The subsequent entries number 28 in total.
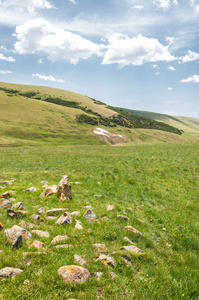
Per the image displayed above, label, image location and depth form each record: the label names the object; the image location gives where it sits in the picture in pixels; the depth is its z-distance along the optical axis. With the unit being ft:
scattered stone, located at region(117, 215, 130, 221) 30.60
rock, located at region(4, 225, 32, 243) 20.90
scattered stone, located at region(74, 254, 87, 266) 18.11
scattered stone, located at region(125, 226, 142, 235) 26.67
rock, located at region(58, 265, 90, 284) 16.01
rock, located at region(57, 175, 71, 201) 37.70
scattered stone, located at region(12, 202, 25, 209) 31.46
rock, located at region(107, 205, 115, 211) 34.22
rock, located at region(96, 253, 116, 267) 18.49
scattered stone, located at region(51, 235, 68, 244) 22.05
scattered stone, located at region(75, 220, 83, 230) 25.78
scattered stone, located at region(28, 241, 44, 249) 20.57
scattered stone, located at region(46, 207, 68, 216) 30.42
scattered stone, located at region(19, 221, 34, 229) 25.20
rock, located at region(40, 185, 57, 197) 39.26
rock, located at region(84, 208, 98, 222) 28.86
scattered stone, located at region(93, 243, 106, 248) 21.79
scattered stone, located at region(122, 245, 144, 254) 21.12
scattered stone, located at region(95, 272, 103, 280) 16.71
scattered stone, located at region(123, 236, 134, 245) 23.46
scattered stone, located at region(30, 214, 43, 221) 27.84
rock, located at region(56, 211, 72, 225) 26.78
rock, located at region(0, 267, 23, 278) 15.79
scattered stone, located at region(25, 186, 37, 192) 41.61
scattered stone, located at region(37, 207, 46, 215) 30.44
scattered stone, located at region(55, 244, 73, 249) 20.83
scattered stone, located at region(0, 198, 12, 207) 32.12
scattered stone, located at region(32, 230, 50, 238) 23.33
